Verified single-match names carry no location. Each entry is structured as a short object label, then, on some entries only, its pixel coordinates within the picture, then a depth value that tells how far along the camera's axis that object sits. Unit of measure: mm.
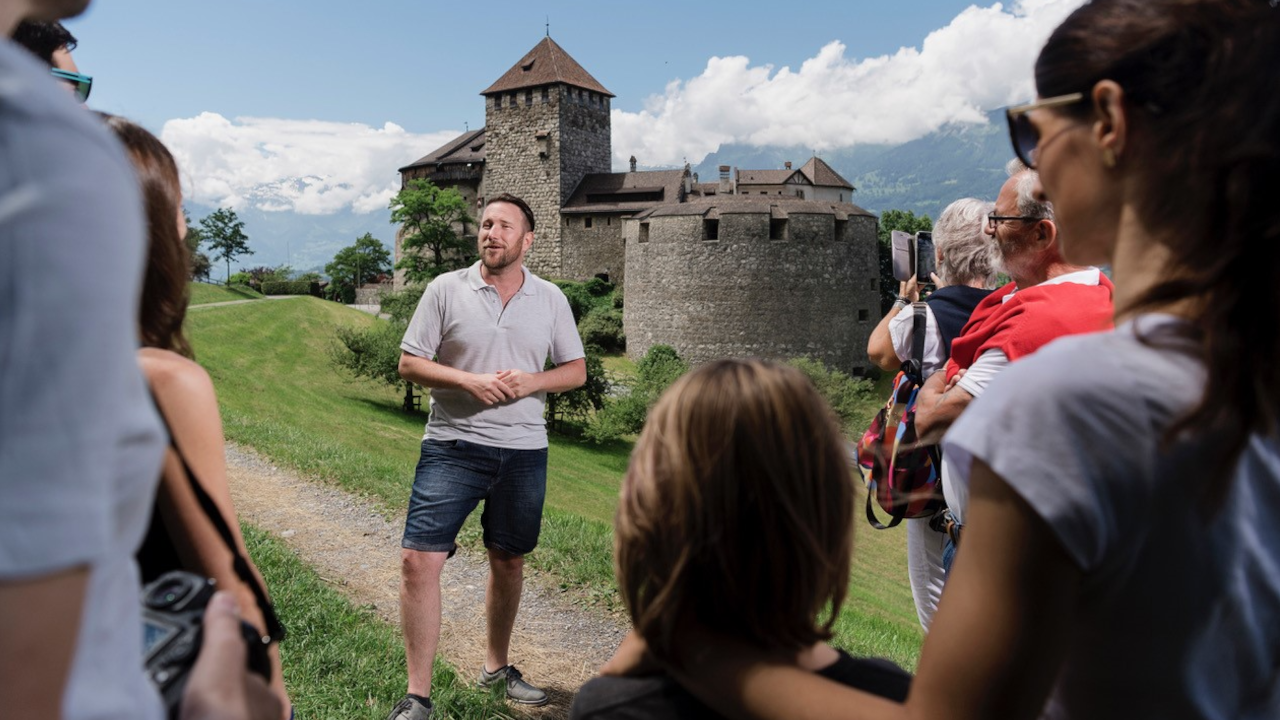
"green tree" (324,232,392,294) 59250
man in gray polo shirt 3423
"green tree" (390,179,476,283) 43312
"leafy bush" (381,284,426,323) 27922
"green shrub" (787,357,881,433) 28059
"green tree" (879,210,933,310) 46625
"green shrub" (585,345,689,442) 24703
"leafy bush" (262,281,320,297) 48844
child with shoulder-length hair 1223
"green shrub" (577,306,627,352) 37844
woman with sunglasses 963
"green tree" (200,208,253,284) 58031
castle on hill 35594
